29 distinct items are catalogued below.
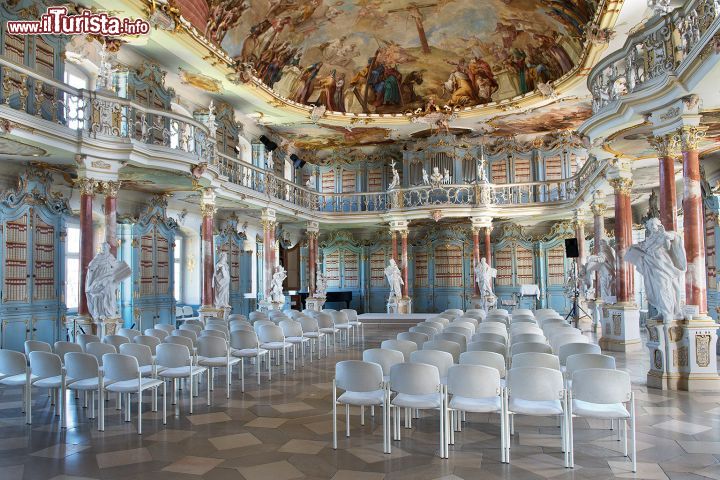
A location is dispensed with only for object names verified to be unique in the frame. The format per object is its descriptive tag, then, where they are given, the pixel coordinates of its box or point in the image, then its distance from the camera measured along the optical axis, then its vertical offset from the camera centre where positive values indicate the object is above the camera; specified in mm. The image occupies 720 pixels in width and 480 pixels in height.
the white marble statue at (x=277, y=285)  21453 -664
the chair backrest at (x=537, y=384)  5988 -1279
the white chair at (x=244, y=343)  10602 -1409
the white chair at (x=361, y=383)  6543 -1364
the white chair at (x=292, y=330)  12977 -1442
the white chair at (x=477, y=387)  6070 -1327
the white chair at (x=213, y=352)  9578 -1429
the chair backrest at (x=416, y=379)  6352 -1279
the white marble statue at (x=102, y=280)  12547 -212
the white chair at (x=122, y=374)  7382 -1372
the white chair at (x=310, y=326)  14219 -1489
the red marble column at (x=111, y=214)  13344 +1349
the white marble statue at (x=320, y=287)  25734 -908
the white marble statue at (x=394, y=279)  24625 -585
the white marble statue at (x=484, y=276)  23922 -488
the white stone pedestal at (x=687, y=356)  9633 -1645
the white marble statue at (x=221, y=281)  17531 -403
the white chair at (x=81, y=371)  7512 -1339
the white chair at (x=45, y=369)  7719 -1350
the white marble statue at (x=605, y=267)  16734 -145
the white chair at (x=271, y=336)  11914 -1439
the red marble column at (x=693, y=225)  9758 +634
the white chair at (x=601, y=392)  5730 -1329
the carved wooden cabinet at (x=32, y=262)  13406 +239
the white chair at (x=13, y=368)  7848 -1359
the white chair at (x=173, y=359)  8406 -1345
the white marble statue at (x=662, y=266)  9633 -73
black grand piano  28469 -1523
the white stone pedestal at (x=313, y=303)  25433 -1616
